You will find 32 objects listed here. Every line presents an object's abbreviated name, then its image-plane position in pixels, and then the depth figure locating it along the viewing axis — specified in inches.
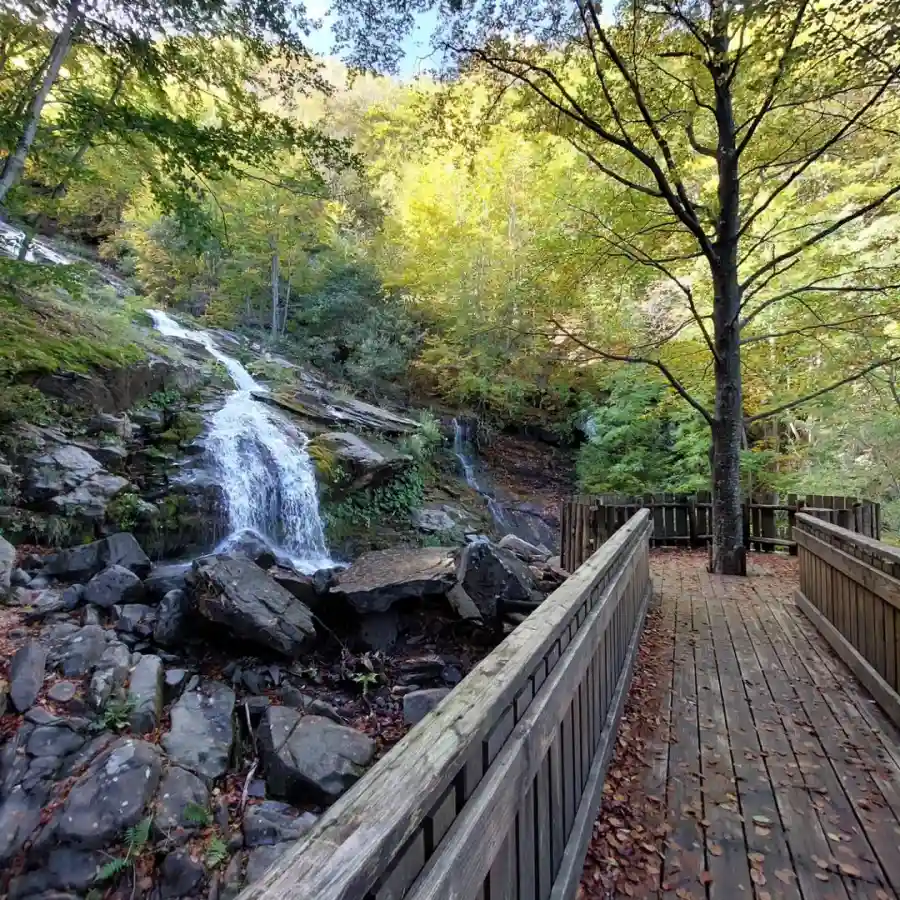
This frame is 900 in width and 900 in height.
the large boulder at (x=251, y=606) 206.5
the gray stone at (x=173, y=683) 182.3
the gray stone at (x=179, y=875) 121.7
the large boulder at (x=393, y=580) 234.5
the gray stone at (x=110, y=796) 126.9
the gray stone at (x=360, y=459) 463.2
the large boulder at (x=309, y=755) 150.4
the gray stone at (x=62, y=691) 164.2
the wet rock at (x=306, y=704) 185.2
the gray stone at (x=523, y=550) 365.1
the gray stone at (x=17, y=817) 125.6
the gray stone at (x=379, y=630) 233.0
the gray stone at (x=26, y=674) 160.2
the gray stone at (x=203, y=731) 155.1
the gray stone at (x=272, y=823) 134.8
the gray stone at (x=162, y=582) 242.5
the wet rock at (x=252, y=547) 299.0
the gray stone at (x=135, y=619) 210.7
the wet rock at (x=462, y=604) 237.8
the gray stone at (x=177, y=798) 133.6
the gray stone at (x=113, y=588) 226.1
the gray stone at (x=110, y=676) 166.2
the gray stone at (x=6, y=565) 219.7
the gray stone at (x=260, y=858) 124.6
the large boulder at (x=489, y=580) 243.6
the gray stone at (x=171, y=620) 208.5
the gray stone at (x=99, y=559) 250.4
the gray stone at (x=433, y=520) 480.4
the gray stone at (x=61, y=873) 118.6
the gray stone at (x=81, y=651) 177.8
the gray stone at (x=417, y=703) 188.4
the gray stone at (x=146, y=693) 162.4
